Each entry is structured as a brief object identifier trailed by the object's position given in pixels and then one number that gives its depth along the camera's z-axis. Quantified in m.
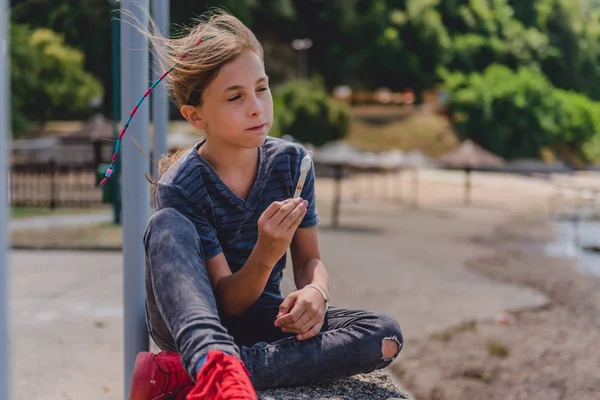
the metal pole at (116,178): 10.63
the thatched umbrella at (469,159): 26.33
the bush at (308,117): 30.38
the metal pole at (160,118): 3.39
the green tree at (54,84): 29.22
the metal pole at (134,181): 2.66
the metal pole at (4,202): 1.54
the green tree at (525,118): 40.22
